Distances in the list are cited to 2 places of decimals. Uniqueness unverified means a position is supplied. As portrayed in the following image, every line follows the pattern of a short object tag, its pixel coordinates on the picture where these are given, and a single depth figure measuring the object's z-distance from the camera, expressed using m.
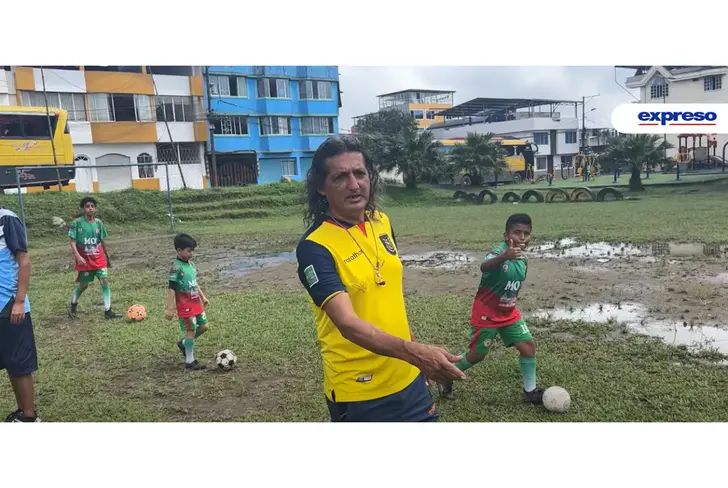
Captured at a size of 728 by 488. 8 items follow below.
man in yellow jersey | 2.00
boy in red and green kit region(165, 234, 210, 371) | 4.36
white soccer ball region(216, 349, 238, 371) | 4.26
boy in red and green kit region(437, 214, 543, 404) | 3.46
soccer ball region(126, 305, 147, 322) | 5.52
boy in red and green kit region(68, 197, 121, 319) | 5.53
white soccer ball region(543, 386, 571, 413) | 3.38
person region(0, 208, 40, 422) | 3.31
